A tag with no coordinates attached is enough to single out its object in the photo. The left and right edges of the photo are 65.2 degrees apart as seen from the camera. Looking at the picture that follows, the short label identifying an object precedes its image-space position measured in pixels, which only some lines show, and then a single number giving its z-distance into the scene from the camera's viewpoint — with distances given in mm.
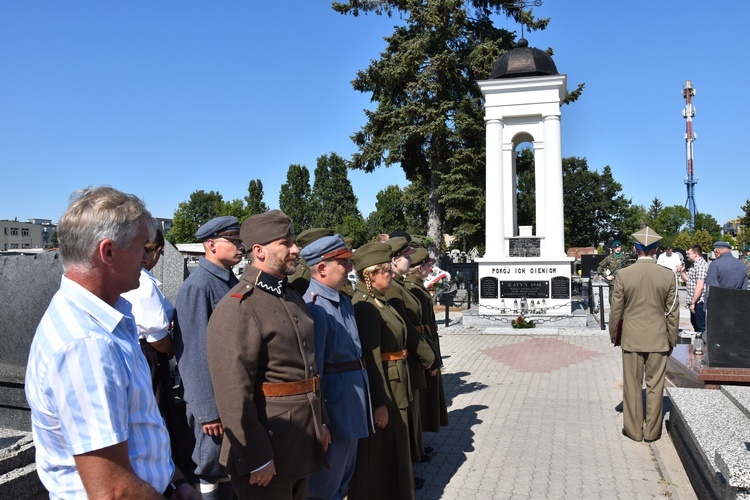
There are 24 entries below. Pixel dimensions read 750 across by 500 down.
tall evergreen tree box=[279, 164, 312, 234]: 76188
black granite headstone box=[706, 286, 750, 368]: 5980
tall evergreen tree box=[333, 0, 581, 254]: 23672
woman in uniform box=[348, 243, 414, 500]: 3930
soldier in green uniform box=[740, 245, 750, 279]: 12658
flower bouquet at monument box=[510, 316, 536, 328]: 14469
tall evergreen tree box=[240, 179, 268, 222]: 77625
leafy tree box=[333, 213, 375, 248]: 65762
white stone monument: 15438
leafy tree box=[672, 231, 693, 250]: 42747
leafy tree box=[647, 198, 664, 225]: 77562
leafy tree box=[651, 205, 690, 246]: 66562
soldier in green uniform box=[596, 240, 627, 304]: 17422
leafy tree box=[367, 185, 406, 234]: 66812
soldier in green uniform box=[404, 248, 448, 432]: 5504
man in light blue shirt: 1428
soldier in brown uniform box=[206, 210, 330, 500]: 2617
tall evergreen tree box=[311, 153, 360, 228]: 73812
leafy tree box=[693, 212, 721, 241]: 68812
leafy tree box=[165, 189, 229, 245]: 77188
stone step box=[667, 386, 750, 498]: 3492
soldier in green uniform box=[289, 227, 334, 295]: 4680
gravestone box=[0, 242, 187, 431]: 3359
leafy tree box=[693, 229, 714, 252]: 37094
